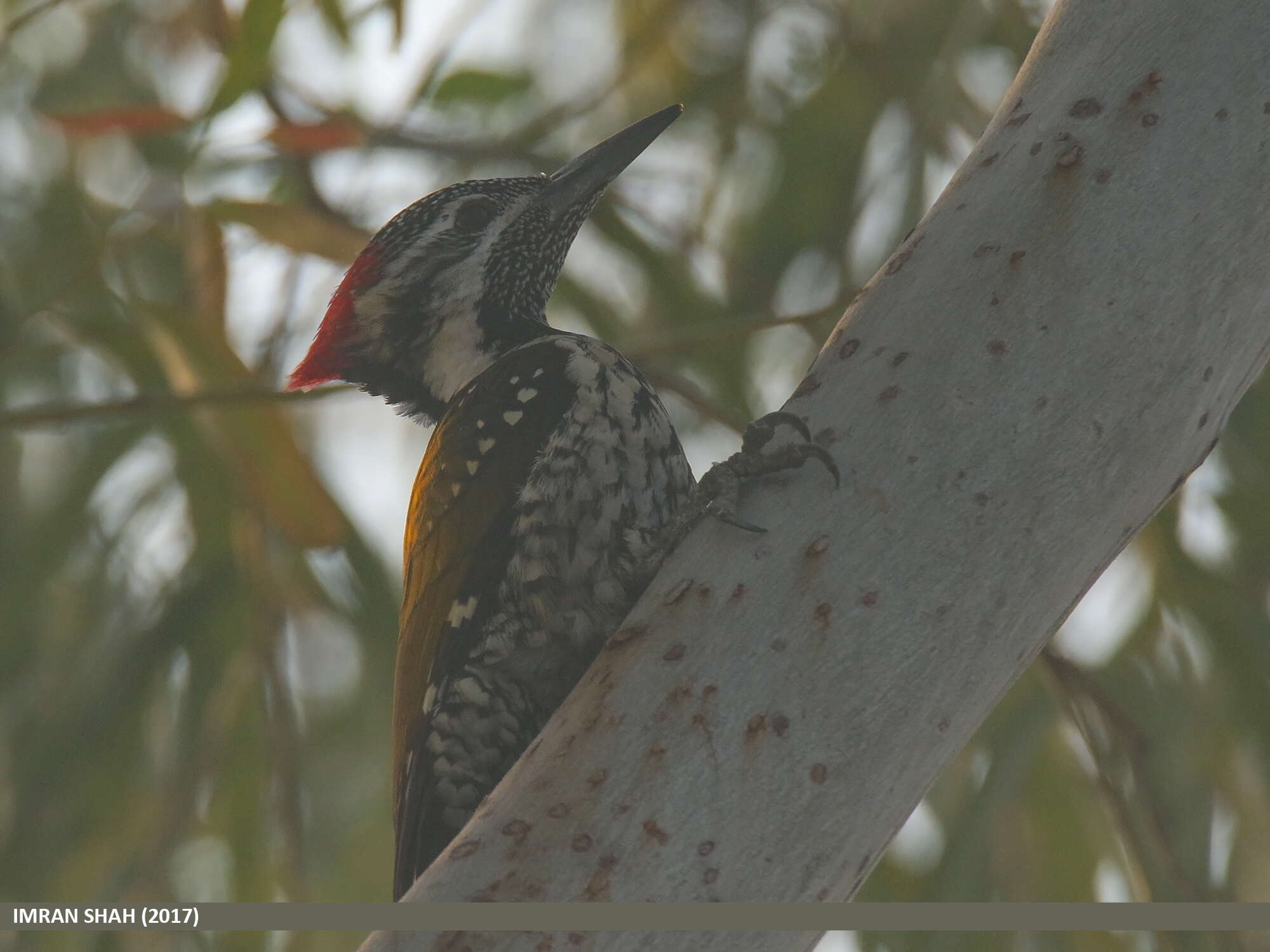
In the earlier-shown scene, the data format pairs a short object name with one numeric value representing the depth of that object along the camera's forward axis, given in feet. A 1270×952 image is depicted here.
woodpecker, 13.02
